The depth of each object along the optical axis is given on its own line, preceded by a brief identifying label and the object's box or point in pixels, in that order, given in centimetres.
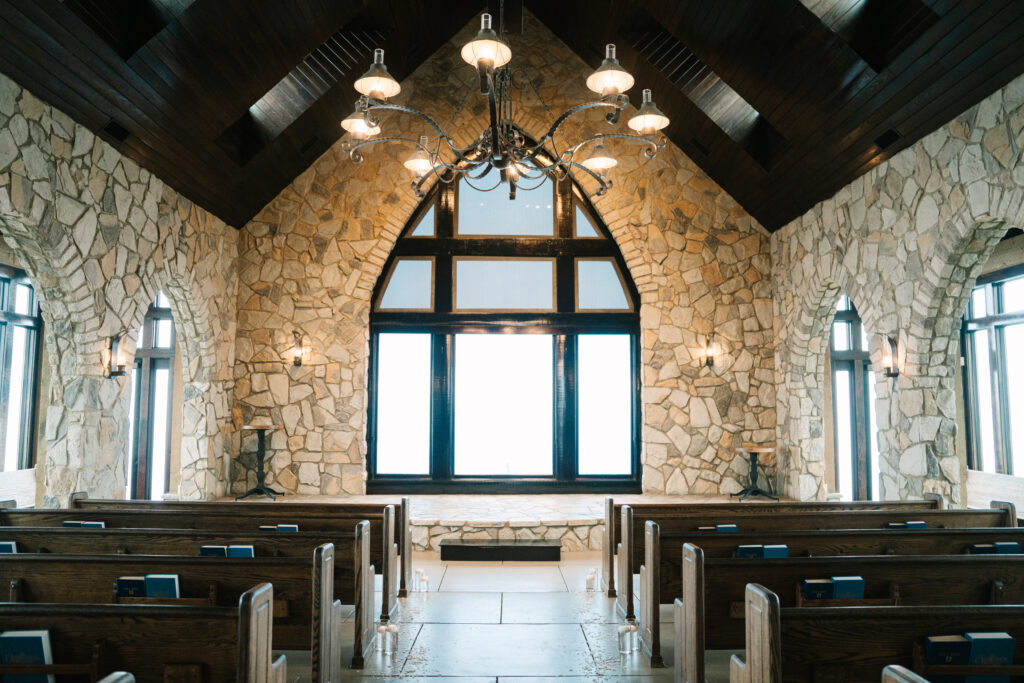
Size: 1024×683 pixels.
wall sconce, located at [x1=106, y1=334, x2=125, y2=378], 566
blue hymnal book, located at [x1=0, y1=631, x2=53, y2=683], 206
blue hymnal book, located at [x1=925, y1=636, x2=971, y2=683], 212
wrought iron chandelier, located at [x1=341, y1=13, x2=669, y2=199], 350
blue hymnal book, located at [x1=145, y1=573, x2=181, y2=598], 279
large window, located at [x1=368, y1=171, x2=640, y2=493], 848
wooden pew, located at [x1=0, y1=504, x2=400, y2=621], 405
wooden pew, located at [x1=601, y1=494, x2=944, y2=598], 443
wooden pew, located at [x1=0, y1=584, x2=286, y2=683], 209
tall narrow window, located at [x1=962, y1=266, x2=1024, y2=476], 750
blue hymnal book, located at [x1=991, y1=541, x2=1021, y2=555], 346
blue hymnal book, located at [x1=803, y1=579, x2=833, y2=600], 290
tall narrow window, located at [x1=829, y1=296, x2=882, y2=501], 910
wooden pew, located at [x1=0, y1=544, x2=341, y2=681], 276
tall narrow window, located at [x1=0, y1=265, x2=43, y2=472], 769
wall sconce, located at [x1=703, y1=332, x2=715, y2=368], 803
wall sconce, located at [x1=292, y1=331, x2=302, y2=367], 797
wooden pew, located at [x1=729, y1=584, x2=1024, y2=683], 214
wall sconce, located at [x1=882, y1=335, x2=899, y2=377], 579
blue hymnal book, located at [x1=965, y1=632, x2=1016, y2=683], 212
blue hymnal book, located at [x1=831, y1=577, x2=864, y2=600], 288
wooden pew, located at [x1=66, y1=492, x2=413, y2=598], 437
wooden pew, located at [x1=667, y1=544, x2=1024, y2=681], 283
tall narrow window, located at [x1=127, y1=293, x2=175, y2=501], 905
